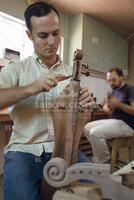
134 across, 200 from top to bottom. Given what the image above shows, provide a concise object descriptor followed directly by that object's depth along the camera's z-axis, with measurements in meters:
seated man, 2.42
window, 2.99
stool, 2.35
